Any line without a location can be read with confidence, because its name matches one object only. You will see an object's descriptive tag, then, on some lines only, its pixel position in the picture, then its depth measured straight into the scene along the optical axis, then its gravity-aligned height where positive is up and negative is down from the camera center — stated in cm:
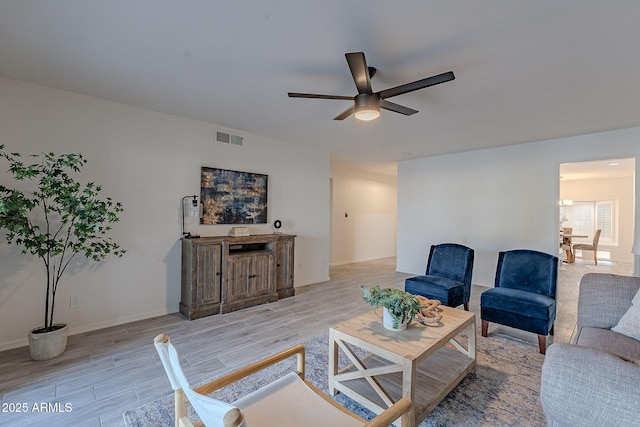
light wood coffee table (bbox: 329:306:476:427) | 171 -106
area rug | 183 -133
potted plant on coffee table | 196 -65
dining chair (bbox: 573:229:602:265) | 766 -82
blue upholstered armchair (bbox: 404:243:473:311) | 355 -87
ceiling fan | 200 +100
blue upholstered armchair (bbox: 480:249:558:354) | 279 -86
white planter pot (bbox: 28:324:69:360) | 251 -122
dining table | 788 -83
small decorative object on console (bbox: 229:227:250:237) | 417 -28
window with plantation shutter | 846 -4
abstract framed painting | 405 +25
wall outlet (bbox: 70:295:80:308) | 309 -100
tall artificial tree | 242 -12
